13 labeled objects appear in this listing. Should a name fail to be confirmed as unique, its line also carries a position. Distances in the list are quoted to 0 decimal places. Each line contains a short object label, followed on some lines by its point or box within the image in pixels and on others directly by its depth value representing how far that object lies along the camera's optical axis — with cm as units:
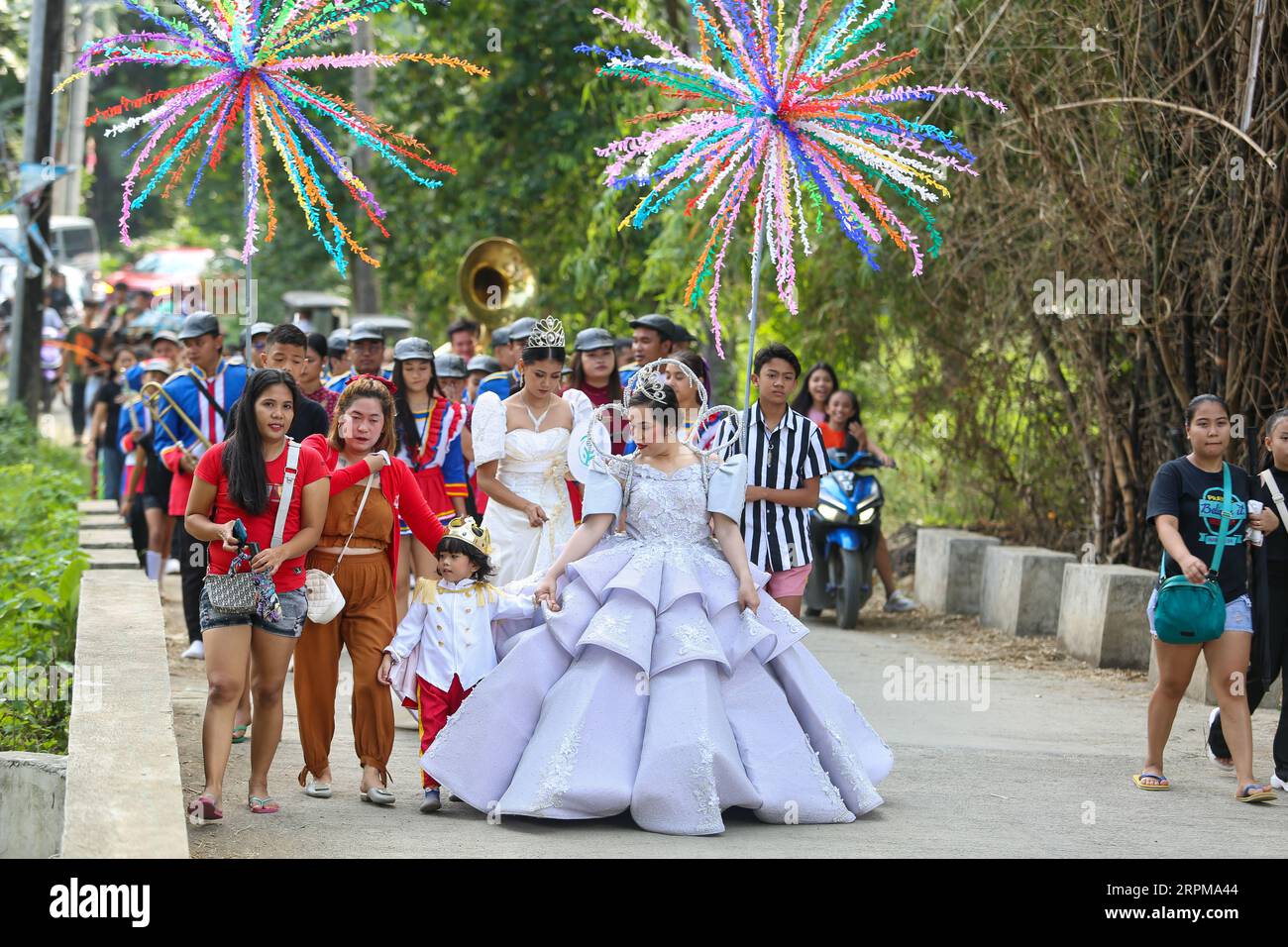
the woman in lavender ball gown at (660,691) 691
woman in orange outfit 748
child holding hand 736
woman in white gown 902
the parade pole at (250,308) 809
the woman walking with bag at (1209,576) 789
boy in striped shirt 867
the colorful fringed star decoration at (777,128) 805
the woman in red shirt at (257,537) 695
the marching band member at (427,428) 988
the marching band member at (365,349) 1095
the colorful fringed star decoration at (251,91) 784
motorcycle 1357
